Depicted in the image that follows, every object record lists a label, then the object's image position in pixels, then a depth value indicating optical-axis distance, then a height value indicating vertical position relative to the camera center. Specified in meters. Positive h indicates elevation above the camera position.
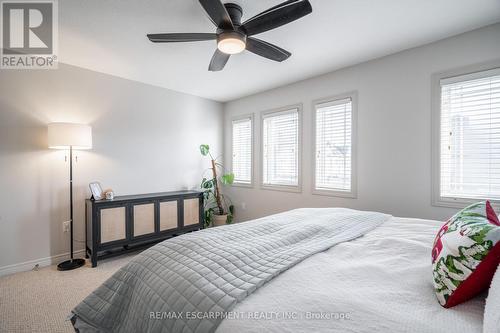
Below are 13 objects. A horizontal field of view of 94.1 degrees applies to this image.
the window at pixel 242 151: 4.48 +0.28
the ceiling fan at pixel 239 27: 1.61 +1.08
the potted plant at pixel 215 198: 4.35 -0.66
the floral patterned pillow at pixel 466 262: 0.75 -0.33
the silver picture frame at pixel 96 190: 3.01 -0.33
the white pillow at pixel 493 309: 0.57 -0.39
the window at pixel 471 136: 2.21 +0.28
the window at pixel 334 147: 3.17 +0.25
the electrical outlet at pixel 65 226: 3.02 -0.79
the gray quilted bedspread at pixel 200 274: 0.86 -0.47
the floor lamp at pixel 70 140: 2.66 +0.29
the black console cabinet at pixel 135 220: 2.88 -0.77
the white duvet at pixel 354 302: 0.70 -0.47
